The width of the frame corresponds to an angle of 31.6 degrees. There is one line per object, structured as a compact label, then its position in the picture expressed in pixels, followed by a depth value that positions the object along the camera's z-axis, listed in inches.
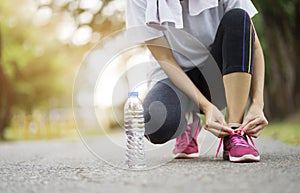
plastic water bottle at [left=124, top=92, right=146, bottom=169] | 105.9
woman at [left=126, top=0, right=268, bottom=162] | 97.5
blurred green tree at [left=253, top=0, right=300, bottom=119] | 392.8
